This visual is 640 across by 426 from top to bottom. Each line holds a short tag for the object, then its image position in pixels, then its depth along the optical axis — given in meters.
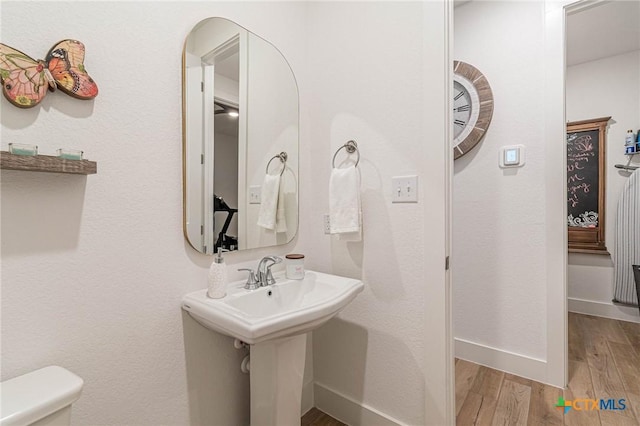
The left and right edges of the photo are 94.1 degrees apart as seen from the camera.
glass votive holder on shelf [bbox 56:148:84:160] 0.83
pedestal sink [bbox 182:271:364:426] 0.96
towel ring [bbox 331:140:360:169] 1.50
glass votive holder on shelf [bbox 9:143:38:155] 0.74
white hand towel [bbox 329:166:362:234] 1.41
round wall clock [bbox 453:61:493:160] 2.06
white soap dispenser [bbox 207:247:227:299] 1.15
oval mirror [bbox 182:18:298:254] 1.20
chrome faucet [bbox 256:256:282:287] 1.32
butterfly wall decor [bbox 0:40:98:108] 0.78
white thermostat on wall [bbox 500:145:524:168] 1.93
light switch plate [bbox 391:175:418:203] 1.32
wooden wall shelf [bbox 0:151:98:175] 0.73
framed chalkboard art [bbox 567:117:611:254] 2.92
